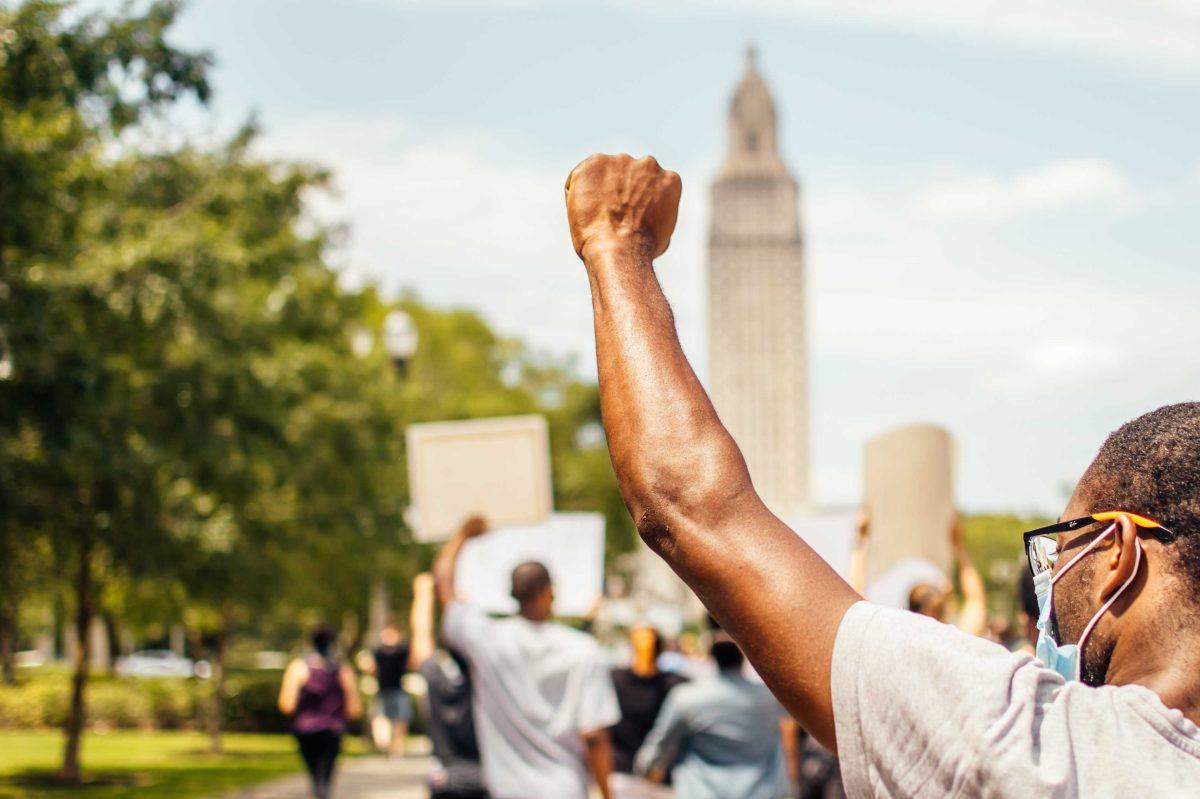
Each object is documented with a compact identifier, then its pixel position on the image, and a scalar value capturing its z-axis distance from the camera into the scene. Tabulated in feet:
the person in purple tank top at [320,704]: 40.37
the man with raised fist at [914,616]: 5.04
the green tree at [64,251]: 32.48
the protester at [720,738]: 24.57
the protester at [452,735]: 23.07
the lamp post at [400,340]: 62.85
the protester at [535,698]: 21.36
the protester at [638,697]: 30.78
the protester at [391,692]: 67.87
